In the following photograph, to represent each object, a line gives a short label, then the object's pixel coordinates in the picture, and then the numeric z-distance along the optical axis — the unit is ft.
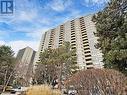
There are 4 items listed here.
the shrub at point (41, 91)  19.08
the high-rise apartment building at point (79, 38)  101.89
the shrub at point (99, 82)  16.26
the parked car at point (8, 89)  41.87
